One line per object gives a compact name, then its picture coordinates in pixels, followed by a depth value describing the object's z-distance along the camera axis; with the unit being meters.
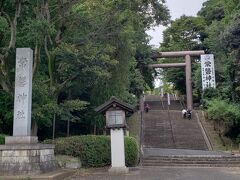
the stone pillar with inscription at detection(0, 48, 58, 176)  12.25
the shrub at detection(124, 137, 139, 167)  17.72
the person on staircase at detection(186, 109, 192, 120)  35.66
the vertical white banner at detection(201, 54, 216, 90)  36.56
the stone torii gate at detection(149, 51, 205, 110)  40.56
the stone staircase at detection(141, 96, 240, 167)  19.19
